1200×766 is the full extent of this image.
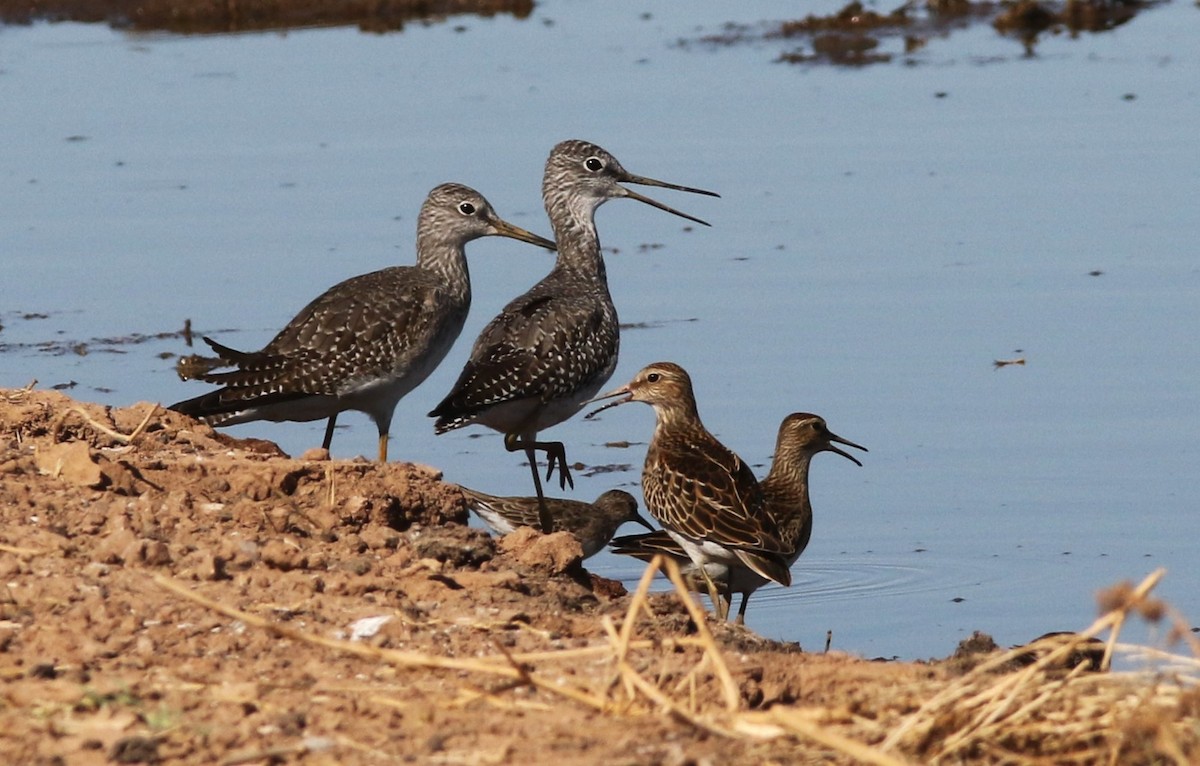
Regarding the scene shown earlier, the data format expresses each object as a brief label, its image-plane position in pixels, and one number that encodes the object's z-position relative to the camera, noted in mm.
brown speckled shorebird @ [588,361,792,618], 17609
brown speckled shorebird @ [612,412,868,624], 18141
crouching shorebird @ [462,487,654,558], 19125
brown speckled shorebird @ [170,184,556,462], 19359
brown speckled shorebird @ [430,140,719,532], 20031
